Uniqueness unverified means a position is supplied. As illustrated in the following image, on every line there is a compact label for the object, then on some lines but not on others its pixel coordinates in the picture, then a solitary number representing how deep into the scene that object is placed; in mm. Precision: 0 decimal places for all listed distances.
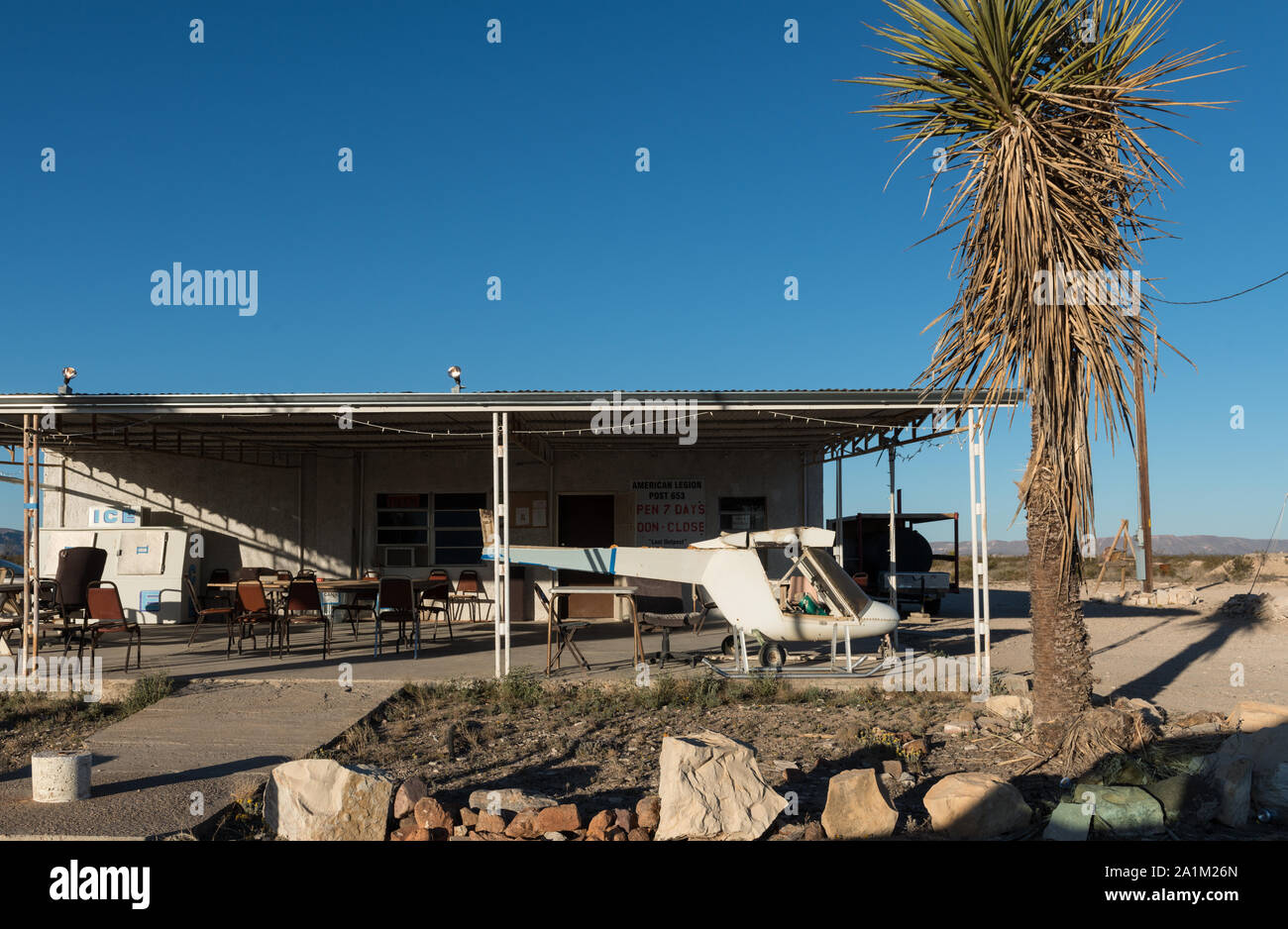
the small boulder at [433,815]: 4926
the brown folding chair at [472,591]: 14352
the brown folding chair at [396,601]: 10062
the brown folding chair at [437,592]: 11891
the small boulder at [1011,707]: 7867
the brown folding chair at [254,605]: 9945
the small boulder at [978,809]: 4895
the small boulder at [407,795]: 5152
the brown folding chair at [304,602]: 10008
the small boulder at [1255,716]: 7277
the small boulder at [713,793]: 4777
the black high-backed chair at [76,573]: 10883
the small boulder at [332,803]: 4773
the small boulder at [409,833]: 4882
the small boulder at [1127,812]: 4871
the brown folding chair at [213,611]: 9880
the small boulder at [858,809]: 4746
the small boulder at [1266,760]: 5270
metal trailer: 17328
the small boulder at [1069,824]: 4797
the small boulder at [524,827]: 4840
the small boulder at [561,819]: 4828
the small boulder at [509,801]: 5215
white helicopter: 8945
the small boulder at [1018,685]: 8852
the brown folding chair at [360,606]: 10977
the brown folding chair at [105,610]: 9055
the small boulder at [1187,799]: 5180
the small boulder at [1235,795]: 5105
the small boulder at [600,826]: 4778
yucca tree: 6496
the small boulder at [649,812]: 4992
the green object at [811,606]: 9281
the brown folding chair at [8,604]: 11941
